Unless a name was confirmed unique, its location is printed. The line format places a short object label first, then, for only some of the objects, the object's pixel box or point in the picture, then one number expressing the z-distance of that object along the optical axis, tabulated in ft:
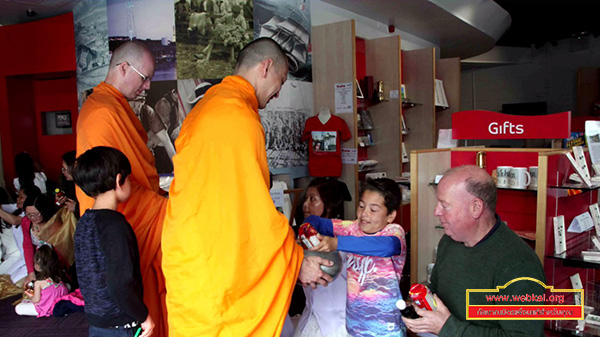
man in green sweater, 5.06
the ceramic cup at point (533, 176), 8.22
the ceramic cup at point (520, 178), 8.21
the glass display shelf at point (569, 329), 7.17
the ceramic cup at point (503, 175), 8.44
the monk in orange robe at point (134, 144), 7.11
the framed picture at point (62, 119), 24.00
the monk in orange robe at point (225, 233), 5.06
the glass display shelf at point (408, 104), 22.19
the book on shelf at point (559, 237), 7.66
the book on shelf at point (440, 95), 24.79
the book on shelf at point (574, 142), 9.46
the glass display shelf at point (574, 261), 7.31
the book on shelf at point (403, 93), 22.55
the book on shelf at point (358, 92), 19.11
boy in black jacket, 6.15
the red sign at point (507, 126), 8.34
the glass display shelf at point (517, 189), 8.14
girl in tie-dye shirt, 6.81
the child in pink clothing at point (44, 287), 13.43
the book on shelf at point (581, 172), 7.80
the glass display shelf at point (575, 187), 7.54
